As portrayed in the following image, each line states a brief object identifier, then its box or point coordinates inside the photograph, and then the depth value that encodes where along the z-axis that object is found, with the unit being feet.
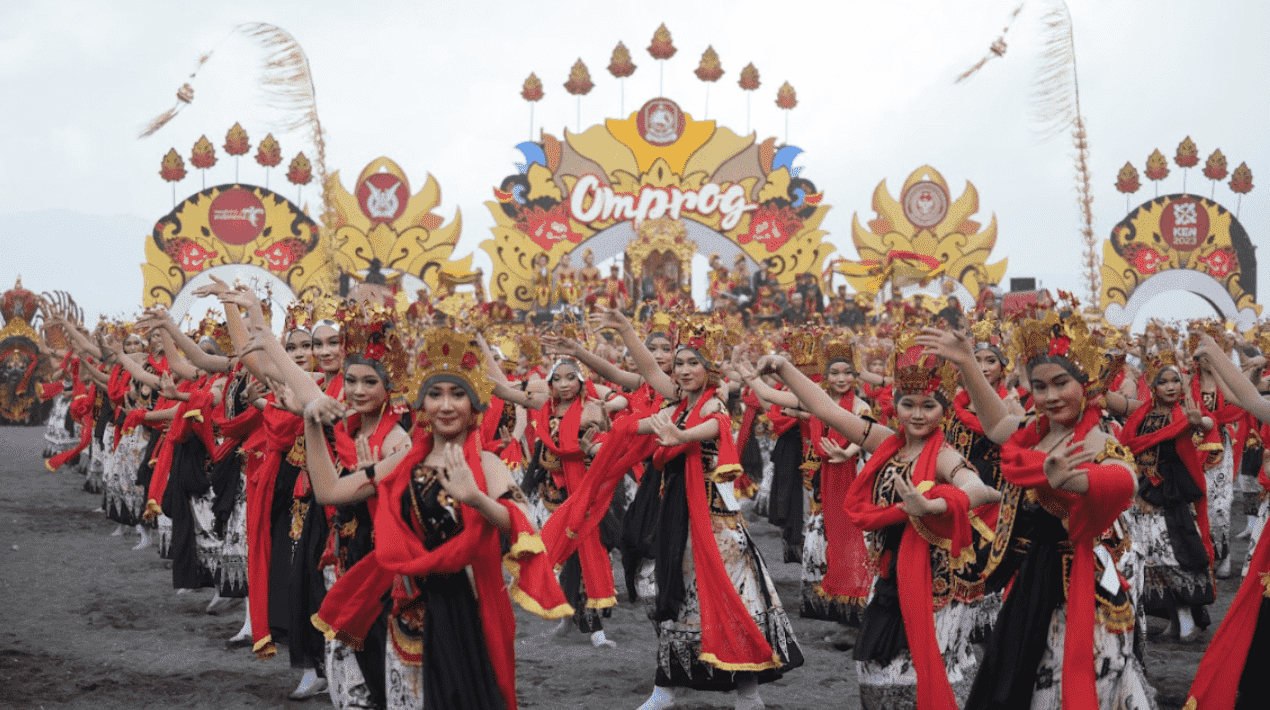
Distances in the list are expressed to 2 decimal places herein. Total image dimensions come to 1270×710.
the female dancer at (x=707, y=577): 19.15
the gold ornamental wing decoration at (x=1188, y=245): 106.63
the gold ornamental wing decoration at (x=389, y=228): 113.60
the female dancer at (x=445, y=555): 12.84
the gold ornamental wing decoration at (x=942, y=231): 119.03
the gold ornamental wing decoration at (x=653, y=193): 115.65
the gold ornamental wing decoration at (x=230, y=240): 100.53
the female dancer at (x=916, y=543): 15.43
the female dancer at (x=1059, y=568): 13.10
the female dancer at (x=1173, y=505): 25.79
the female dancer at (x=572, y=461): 24.79
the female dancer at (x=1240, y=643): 15.33
